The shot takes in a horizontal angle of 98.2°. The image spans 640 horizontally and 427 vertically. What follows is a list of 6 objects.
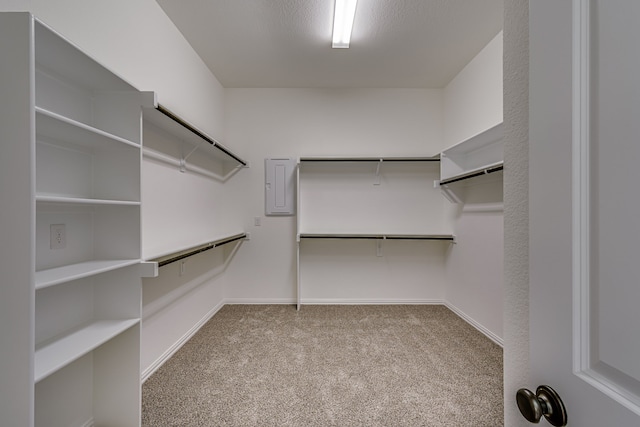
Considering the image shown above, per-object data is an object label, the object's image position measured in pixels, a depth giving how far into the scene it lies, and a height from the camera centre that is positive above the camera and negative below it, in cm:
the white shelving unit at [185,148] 186 +60
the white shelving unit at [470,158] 231 +55
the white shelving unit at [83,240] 110 -14
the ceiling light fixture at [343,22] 200 +150
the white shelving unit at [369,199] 346 +16
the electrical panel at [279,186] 346 +32
